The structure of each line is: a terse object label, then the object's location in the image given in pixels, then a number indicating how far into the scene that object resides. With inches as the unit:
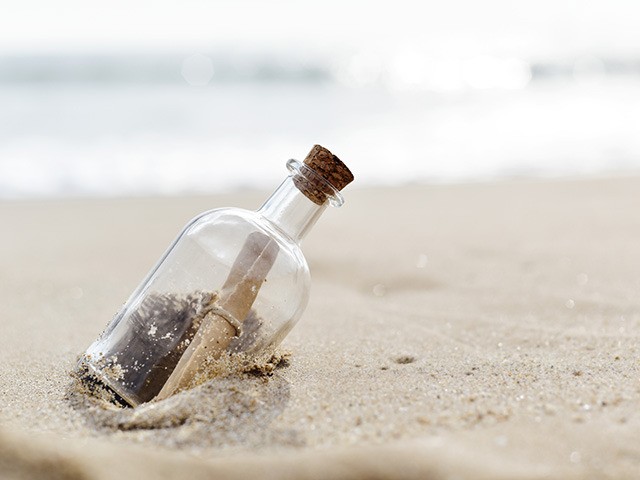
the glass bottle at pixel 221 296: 19.0
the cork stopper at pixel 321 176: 19.0
